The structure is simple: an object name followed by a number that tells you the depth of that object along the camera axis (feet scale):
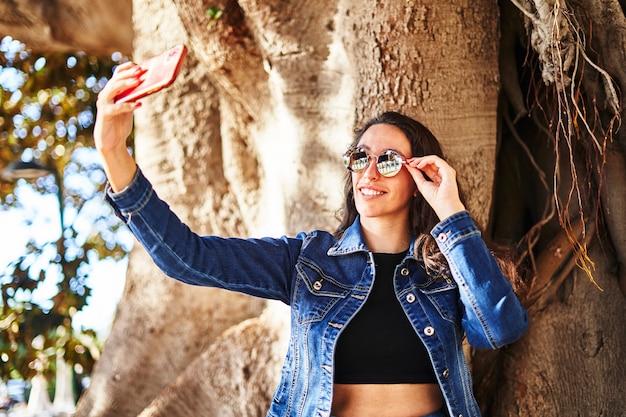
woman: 7.13
